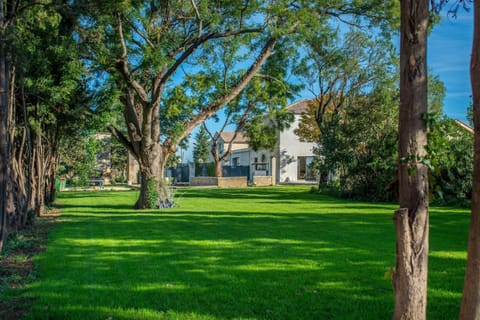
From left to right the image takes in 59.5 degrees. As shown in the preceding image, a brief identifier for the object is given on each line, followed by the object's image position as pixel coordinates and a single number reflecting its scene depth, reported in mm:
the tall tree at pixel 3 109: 5742
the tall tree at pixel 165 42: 13367
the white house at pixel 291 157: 41156
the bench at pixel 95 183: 33034
